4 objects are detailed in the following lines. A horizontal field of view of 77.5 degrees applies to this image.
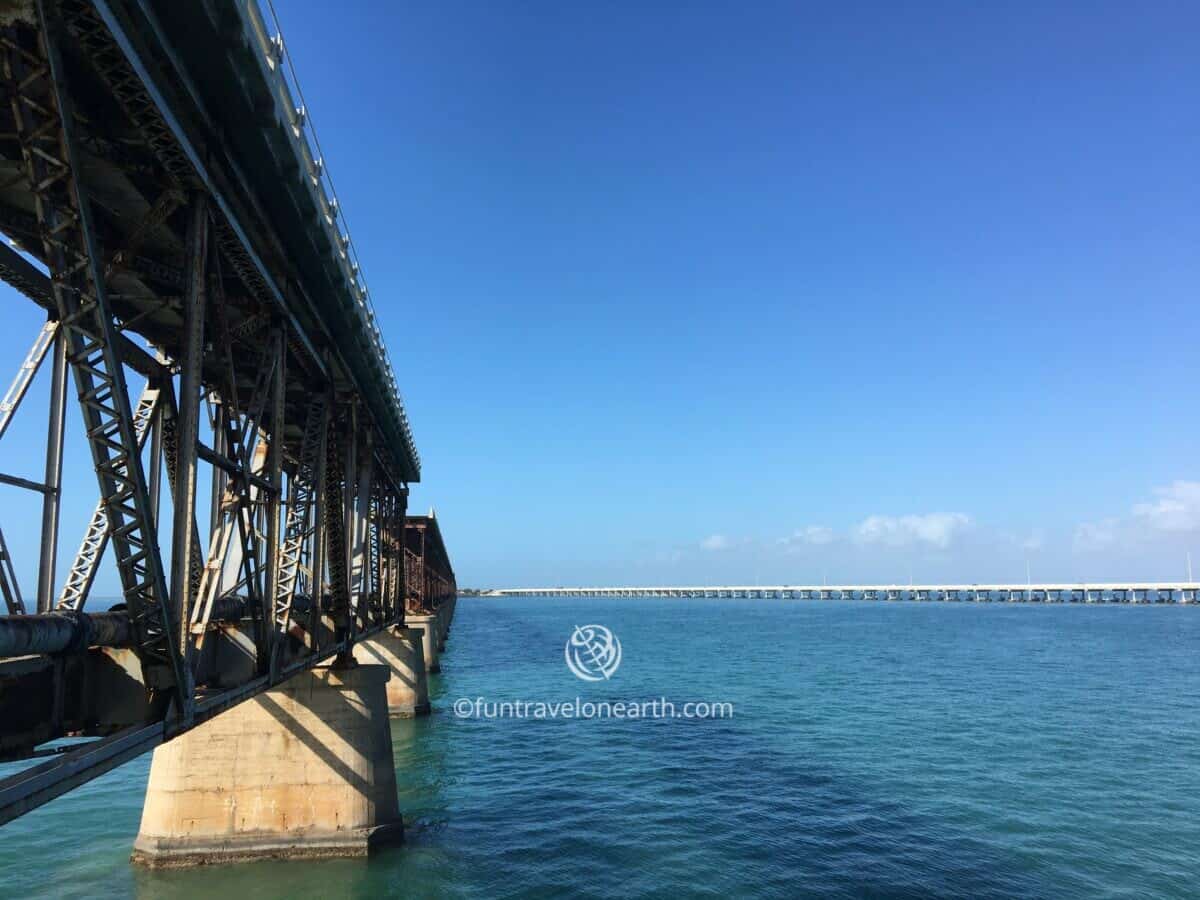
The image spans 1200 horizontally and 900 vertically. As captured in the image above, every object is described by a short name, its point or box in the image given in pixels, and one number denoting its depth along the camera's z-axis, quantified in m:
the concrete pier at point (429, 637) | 55.91
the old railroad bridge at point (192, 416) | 7.17
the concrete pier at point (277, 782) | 18.64
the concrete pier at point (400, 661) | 40.81
